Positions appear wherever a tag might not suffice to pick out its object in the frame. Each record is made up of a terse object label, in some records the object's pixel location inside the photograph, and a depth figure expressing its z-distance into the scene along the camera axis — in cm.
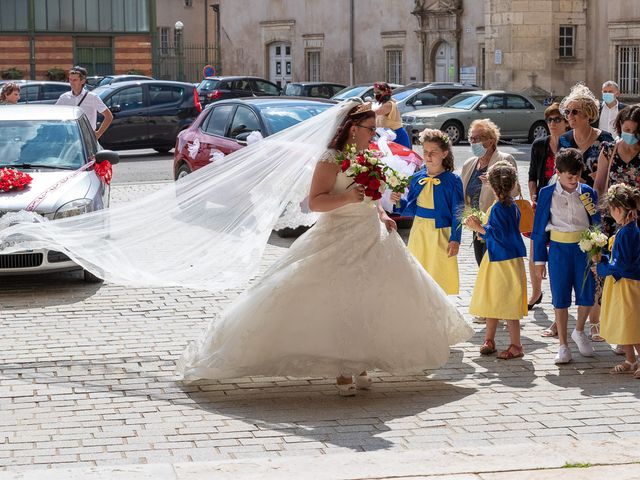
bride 752
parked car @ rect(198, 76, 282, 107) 3850
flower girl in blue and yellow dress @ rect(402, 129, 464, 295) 927
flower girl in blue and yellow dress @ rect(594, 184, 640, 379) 806
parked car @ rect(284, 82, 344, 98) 3762
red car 1515
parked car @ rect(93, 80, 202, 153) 2688
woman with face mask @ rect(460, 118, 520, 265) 977
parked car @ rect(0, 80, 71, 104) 3247
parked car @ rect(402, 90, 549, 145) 3042
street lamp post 5659
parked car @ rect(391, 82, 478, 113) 3256
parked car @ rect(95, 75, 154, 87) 3797
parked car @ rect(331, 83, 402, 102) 3366
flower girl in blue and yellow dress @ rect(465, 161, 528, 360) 861
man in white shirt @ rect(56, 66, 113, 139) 1560
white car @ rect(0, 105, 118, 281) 1088
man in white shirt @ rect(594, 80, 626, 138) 1742
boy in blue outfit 853
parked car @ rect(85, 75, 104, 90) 4135
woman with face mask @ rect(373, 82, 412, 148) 1288
